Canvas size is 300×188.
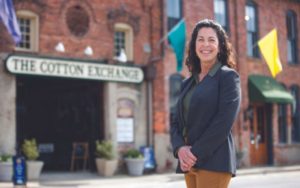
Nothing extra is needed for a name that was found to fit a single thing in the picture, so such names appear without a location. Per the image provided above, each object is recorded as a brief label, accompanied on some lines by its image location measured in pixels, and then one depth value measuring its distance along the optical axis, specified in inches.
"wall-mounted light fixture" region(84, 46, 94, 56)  768.7
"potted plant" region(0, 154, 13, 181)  671.1
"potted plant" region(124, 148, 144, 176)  782.5
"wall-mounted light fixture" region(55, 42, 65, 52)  738.2
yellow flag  917.8
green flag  805.9
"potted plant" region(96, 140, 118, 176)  757.3
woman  131.9
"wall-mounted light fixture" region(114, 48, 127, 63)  803.5
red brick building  735.7
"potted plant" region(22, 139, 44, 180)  689.6
